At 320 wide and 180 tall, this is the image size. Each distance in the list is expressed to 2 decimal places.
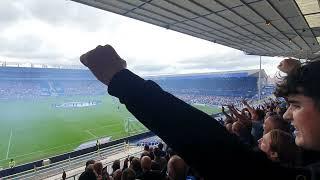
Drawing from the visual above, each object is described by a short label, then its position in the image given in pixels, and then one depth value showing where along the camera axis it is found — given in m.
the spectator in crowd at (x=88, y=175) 2.85
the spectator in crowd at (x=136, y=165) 3.18
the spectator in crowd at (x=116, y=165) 4.09
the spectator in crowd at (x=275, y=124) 2.22
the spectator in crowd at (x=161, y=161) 3.46
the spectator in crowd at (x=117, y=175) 2.87
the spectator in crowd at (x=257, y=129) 2.80
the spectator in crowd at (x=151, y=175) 2.15
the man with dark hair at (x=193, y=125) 0.54
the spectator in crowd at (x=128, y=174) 2.54
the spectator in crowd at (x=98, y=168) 3.64
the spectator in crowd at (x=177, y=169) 1.96
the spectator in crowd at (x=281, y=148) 1.59
